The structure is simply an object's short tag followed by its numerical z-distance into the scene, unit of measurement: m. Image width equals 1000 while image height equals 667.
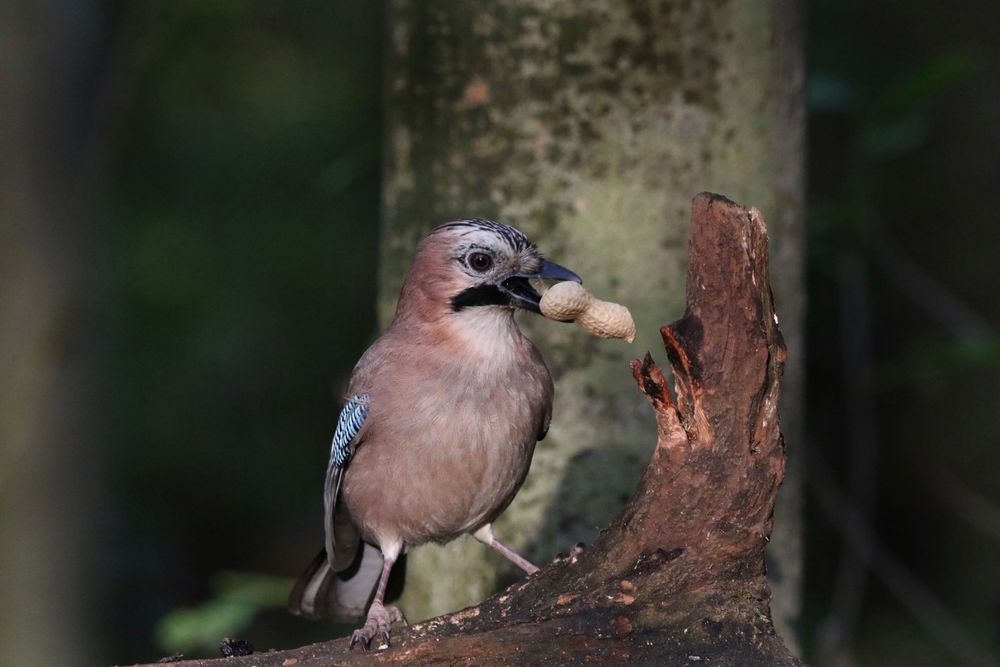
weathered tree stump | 5.43
